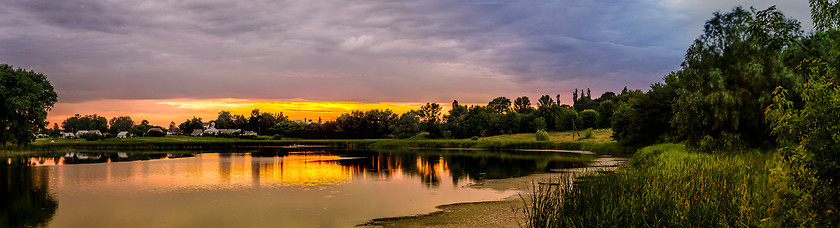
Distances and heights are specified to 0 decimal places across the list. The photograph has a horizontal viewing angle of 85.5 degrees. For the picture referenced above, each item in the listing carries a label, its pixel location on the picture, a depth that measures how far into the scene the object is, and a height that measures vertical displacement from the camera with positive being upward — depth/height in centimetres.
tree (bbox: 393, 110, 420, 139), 14171 +81
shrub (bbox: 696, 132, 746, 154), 3182 -170
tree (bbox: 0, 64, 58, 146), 5769 +425
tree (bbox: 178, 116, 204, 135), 19450 +393
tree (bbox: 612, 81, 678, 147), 6412 +103
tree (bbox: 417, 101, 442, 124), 19528 +477
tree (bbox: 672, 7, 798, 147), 3195 +266
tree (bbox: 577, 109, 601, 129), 15112 +189
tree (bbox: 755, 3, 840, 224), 767 -21
